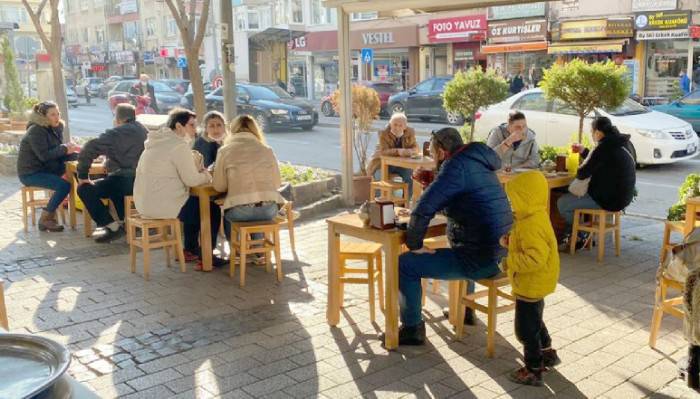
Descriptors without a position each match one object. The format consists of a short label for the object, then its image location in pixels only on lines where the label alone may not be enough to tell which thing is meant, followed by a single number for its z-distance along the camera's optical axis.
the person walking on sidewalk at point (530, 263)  4.06
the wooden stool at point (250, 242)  6.14
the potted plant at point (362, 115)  10.52
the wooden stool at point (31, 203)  8.38
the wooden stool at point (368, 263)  5.17
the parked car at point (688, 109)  16.11
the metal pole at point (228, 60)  9.16
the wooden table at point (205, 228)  6.59
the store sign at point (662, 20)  22.06
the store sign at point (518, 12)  25.94
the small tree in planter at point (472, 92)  10.54
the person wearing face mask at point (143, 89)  19.64
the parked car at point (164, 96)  25.26
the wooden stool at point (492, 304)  4.51
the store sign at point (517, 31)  25.86
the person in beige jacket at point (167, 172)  6.42
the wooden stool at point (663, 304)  4.43
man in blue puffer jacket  4.32
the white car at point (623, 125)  12.52
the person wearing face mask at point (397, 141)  8.58
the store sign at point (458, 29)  28.03
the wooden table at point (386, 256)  4.62
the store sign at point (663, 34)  22.23
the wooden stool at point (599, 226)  6.79
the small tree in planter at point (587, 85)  9.22
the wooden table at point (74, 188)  8.04
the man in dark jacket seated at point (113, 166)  7.56
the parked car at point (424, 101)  22.03
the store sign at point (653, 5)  22.33
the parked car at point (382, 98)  24.39
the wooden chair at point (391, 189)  8.20
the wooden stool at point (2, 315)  4.06
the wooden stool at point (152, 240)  6.38
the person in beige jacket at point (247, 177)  6.17
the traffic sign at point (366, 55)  23.59
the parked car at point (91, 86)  39.91
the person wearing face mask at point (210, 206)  6.88
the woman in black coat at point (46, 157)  8.12
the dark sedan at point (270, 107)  20.33
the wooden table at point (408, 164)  7.79
